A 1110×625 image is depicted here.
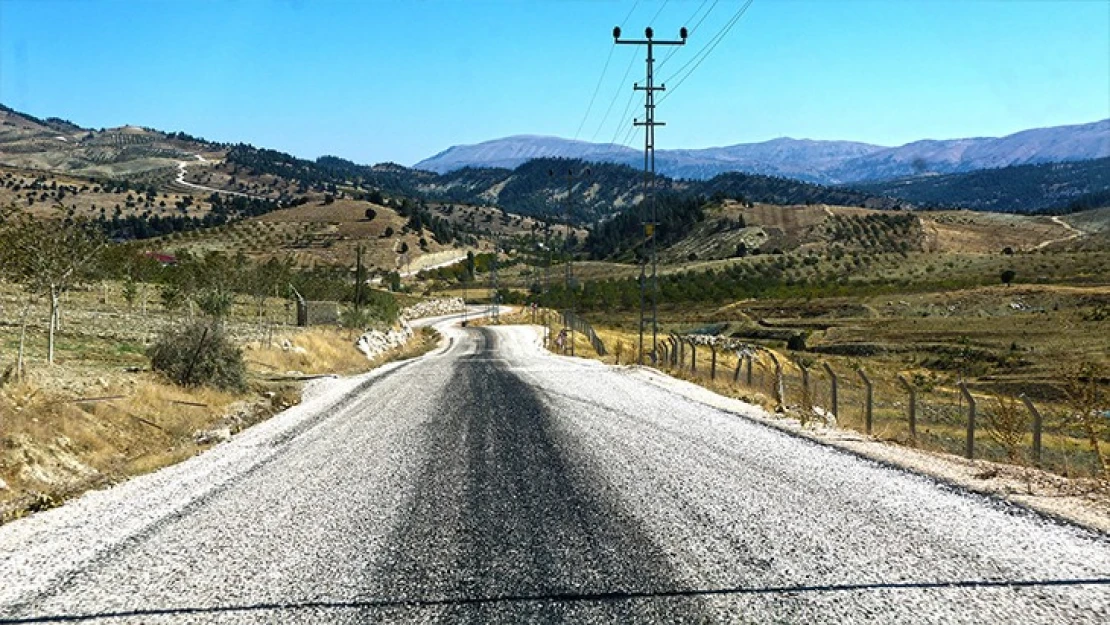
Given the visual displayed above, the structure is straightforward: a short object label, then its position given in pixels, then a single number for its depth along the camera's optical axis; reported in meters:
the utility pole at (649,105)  36.08
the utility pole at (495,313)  94.47
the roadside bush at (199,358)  19.77
